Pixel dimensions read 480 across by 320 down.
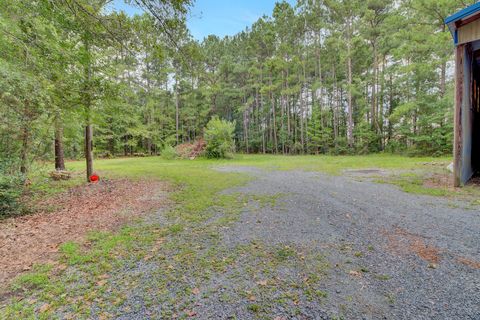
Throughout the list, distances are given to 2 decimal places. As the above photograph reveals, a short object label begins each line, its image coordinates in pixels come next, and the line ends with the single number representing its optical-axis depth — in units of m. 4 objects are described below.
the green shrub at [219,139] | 17.16
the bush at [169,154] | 18.70
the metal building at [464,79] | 5.21
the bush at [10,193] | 4.23
